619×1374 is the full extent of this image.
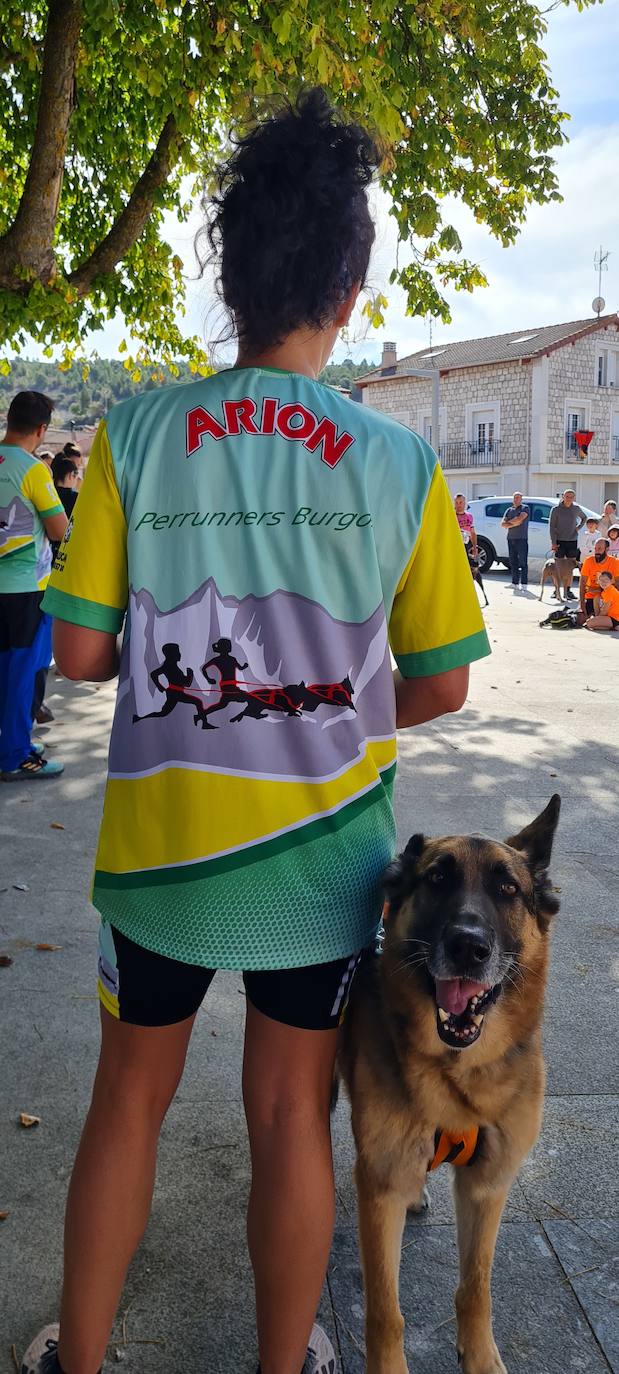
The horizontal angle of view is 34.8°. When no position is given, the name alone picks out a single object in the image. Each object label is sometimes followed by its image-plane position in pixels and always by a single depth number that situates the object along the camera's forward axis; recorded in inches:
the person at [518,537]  904.3
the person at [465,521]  880.3
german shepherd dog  77.8
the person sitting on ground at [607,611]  624.7
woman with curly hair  61.8
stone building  1845.5
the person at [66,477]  371.6
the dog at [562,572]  780.0
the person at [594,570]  607.4
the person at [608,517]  840.3
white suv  1059.9
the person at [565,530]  785.6
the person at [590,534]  899.4
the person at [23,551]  239.1
